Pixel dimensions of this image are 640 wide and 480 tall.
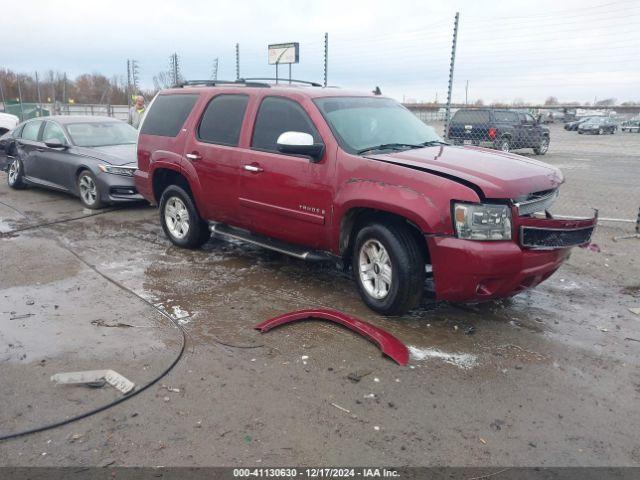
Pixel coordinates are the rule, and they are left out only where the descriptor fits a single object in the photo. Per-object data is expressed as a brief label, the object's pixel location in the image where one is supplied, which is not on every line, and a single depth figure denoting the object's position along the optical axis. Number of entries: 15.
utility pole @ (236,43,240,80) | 13.14
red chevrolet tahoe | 3.96
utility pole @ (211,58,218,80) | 14.69
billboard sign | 12.49
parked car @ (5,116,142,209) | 8.70
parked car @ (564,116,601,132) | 42.81
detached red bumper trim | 3.85
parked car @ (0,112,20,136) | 17.55
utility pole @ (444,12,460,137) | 9.12
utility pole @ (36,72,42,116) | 26.02
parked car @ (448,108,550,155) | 17.83
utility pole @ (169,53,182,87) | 14.59
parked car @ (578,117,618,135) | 37.12
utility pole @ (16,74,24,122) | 26.10
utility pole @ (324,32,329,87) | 11.46
